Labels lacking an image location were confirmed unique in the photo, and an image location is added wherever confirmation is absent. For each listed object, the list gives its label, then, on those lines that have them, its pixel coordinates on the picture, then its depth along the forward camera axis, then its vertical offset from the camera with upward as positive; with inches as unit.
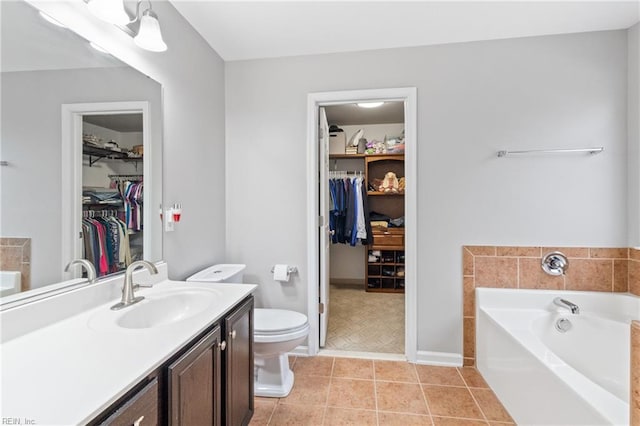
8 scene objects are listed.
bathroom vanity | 24.6 -15.7
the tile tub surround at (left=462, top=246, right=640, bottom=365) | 76.0 -16.2
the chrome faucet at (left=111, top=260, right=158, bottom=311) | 45.9 -11.8
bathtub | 47.3 -30.1
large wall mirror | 36.1 +8.7
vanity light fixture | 44.8 +32.7
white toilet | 64.9 -29.4
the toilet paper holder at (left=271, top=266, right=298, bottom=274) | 87.5 -17.5
